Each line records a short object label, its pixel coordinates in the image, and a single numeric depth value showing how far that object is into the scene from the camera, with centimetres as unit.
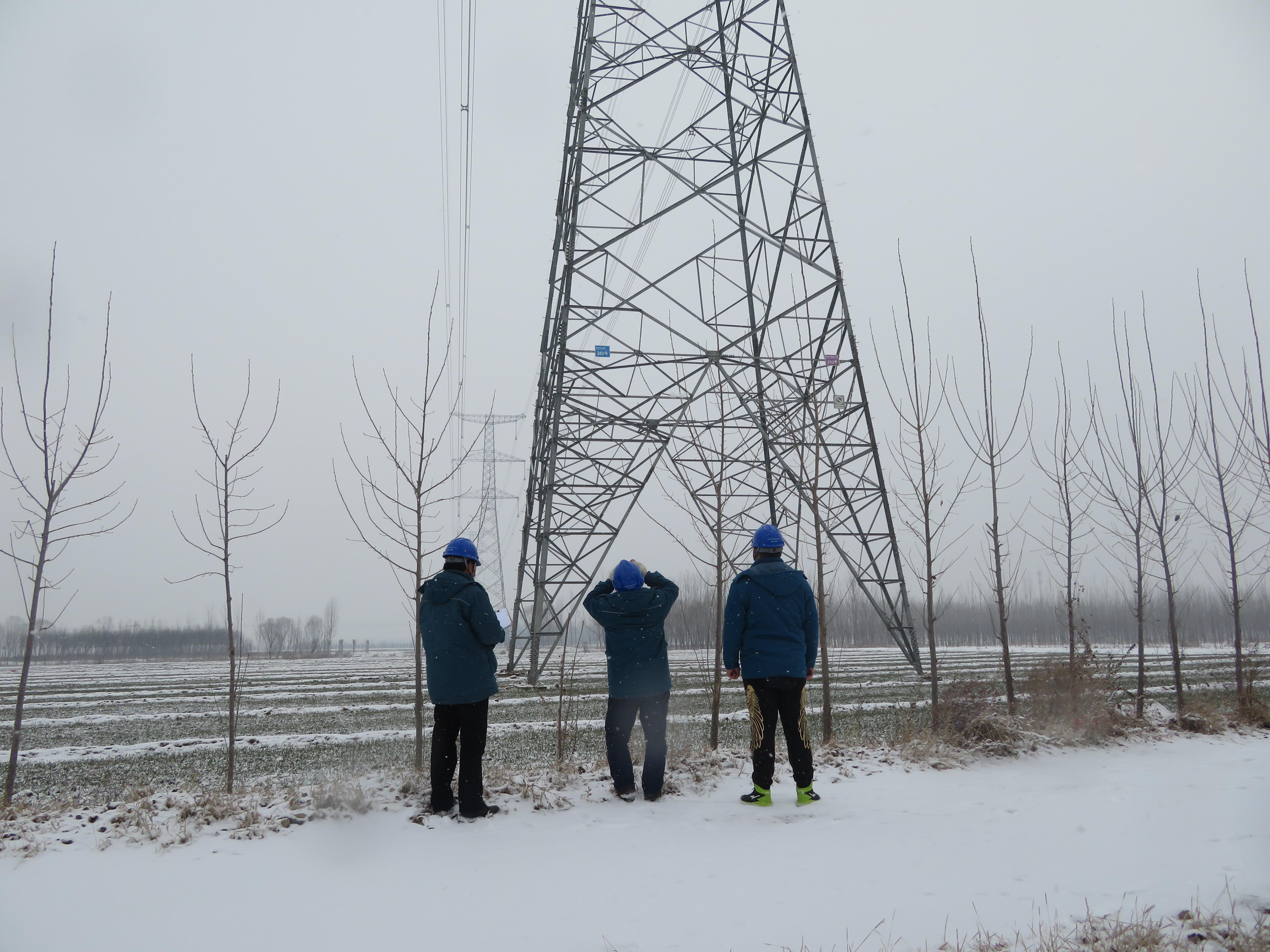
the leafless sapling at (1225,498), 923
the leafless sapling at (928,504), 742
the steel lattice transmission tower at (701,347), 1274
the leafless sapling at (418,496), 616
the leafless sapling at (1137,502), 923
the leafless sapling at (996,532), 776
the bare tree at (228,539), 567
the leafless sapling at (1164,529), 892
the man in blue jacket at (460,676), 484
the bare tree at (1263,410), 911
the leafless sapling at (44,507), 566
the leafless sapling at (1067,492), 967
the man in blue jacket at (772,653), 516
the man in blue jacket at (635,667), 529
